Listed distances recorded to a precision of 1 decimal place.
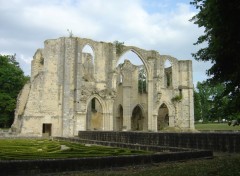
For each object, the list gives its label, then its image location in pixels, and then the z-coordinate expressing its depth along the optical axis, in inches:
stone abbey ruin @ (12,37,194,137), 1200.8
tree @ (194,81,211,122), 2518.2
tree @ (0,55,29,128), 1480.1
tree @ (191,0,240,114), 263.3
